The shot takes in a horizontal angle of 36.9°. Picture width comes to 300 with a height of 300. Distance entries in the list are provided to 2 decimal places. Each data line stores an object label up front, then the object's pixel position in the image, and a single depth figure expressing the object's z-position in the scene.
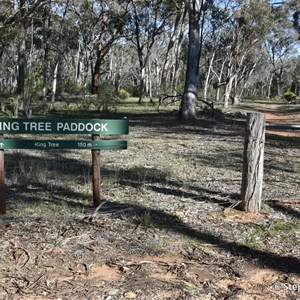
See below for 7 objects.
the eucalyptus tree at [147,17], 33.78
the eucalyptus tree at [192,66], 18.36
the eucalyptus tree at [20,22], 21.70
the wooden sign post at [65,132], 4.96
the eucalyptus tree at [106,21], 34.81
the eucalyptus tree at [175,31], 32.91
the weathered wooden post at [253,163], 5.40
